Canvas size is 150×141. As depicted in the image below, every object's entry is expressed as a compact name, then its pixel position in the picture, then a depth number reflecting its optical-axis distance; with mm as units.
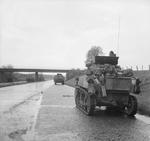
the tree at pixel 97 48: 49894
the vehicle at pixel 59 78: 56350
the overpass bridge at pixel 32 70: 92000
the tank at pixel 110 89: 11117
